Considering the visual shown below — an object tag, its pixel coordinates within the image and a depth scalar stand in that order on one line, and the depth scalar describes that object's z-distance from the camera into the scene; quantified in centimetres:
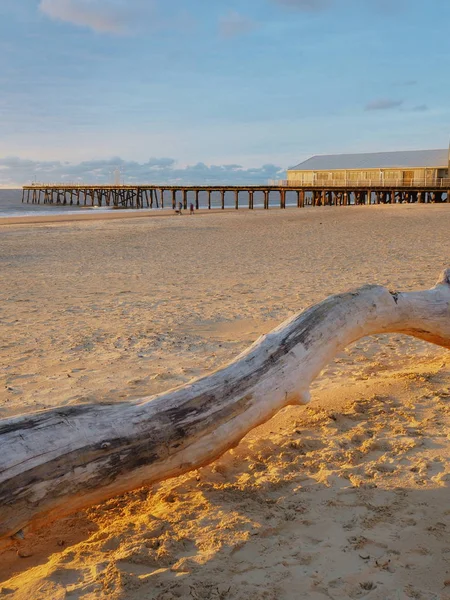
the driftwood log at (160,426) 280
